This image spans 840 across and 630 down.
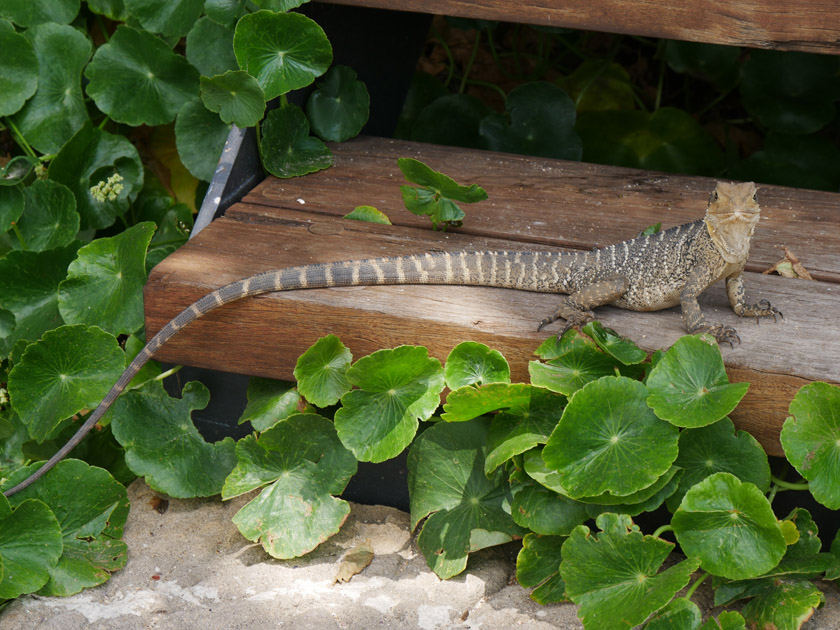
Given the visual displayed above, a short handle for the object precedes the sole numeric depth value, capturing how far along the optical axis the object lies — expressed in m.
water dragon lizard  2.51
